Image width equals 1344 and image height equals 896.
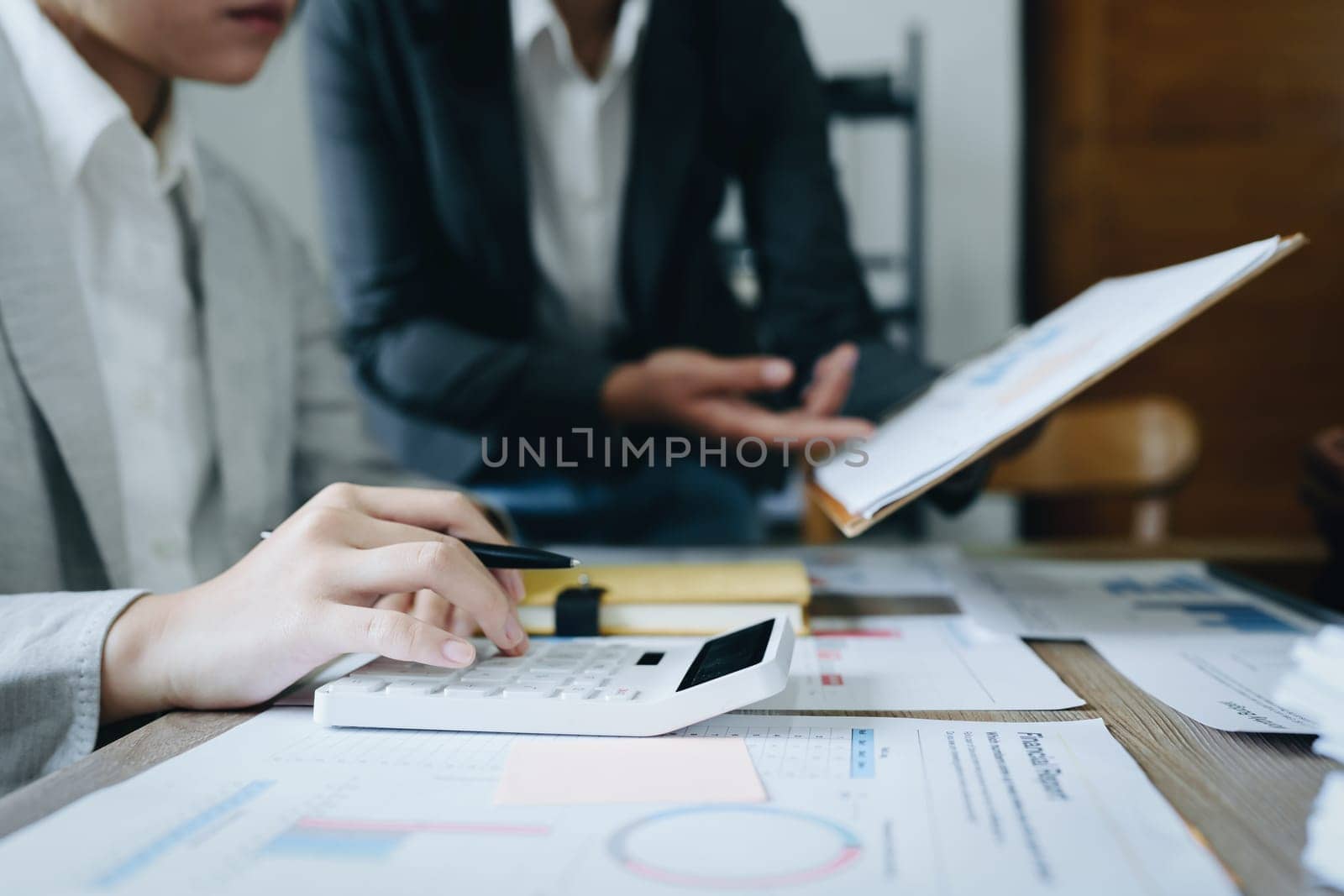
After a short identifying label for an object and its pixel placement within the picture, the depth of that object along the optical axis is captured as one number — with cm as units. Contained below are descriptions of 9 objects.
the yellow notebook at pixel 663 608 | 53
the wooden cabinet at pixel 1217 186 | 168
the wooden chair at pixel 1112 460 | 116
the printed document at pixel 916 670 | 41
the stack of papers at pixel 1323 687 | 33
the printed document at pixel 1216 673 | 38
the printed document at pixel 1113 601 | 55
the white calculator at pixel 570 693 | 37
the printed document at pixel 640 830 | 25
